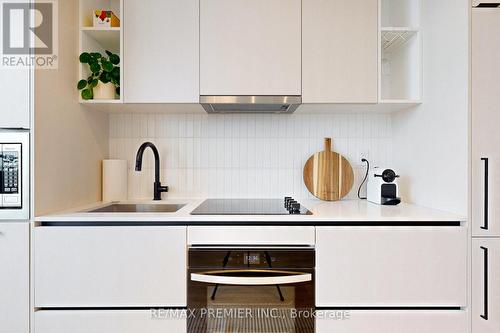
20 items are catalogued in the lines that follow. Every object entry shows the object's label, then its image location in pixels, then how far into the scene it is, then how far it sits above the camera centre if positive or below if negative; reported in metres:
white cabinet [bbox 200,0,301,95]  1.65 +0.65
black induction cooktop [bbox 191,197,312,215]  1.48 -0.22
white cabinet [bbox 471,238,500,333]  1.37 -0.52
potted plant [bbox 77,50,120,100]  1.70 +0.49
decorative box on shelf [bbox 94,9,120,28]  1.72 +0.81
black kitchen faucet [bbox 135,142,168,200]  1.93 -0.06
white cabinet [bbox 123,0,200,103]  1.66 +0.67
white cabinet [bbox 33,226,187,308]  1.38 -0.44
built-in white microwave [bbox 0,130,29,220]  1.35 -0.04
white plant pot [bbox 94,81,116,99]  1.73 +0.42
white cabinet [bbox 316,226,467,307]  1.39 -0.45
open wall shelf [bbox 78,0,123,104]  1.71 +0.75
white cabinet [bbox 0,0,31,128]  1.34 +0.30
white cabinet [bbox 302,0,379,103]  1.66 +0.63
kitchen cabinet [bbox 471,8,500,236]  1.37 +0.34
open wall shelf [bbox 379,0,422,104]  1.74 +0.70
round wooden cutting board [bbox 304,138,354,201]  2.02 -0.06
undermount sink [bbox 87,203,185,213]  1.72 -0.24
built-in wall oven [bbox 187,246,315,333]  1.39 -0.56
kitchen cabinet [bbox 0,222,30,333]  1.36 -0.49
